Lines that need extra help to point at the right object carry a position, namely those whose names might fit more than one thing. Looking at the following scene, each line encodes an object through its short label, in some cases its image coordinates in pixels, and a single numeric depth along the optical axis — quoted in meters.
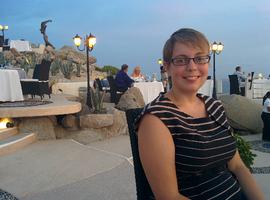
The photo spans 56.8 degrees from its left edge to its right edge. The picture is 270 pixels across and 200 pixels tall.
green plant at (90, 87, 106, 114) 4.72
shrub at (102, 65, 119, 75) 15.64
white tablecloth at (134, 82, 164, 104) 7.25
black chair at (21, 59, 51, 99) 5.30
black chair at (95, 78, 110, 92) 8.09
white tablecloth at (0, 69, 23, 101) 4.76
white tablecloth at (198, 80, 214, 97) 9.24
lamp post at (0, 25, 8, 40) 19.15
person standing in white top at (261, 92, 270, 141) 4.43
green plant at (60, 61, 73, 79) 11.57
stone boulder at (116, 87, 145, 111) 5.52
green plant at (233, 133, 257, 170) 2.12
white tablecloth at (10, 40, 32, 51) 18.48
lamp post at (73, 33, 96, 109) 6.74
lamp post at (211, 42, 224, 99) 9.67
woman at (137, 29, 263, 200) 1.00
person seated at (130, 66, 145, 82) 8.13
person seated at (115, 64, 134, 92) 7.04
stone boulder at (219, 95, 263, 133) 4.93
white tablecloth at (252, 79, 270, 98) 10.91
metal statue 19.00
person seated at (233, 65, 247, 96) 10.05
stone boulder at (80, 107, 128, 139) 4.34
